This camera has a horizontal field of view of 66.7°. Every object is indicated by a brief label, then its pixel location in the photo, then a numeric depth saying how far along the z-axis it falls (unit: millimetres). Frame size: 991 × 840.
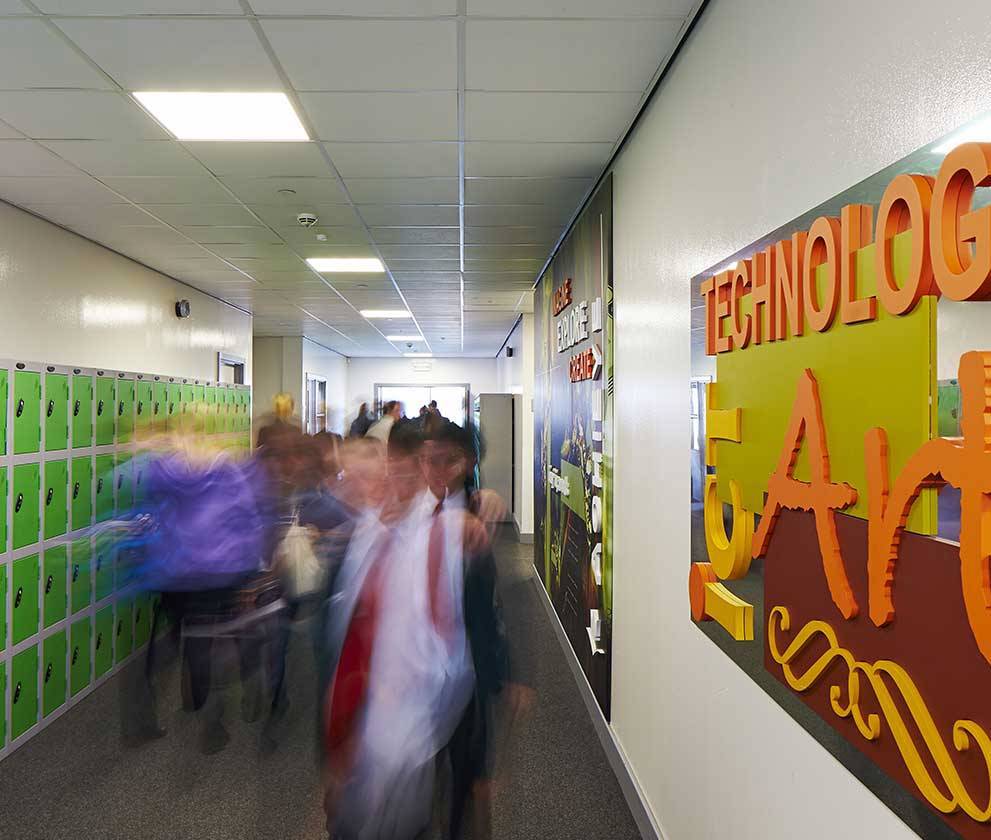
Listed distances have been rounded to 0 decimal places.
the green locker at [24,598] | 3721
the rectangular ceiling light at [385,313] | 9094
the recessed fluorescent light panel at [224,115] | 2933
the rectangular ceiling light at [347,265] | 6062
